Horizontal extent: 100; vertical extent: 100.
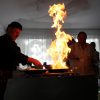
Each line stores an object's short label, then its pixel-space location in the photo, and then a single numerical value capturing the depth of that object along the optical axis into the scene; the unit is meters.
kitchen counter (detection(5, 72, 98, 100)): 1.53
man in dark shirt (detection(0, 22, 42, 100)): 1.93
